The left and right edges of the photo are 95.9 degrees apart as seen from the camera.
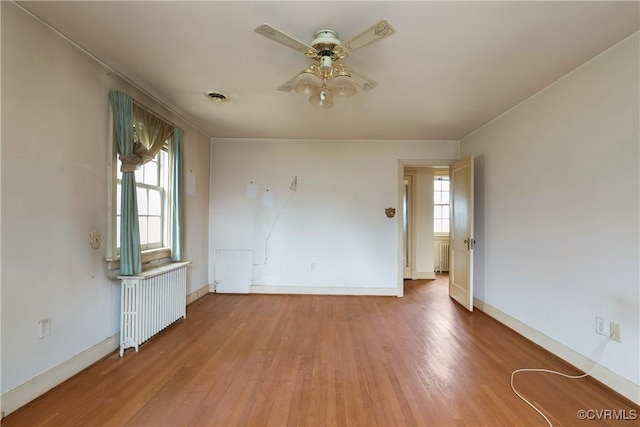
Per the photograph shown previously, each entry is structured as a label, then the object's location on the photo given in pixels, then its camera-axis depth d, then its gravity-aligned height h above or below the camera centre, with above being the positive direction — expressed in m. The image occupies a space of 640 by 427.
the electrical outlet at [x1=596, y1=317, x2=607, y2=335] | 2.22 -0.86
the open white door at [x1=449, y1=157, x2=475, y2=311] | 3.91 -0.27
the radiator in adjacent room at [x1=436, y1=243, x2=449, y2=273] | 6.79 -1.00
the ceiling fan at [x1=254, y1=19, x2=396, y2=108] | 1.62 +1.02
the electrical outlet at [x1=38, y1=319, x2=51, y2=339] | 1.98 -0.80
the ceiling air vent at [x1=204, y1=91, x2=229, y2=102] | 3.02 +1.27
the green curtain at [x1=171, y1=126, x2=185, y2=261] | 3.50 +0.17
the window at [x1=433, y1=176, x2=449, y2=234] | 6.93 +0.27
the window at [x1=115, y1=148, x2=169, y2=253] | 3.17 +0.16
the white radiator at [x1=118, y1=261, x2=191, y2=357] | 2.62 -0.89
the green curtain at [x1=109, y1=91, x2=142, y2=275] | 2.57 +0.22
